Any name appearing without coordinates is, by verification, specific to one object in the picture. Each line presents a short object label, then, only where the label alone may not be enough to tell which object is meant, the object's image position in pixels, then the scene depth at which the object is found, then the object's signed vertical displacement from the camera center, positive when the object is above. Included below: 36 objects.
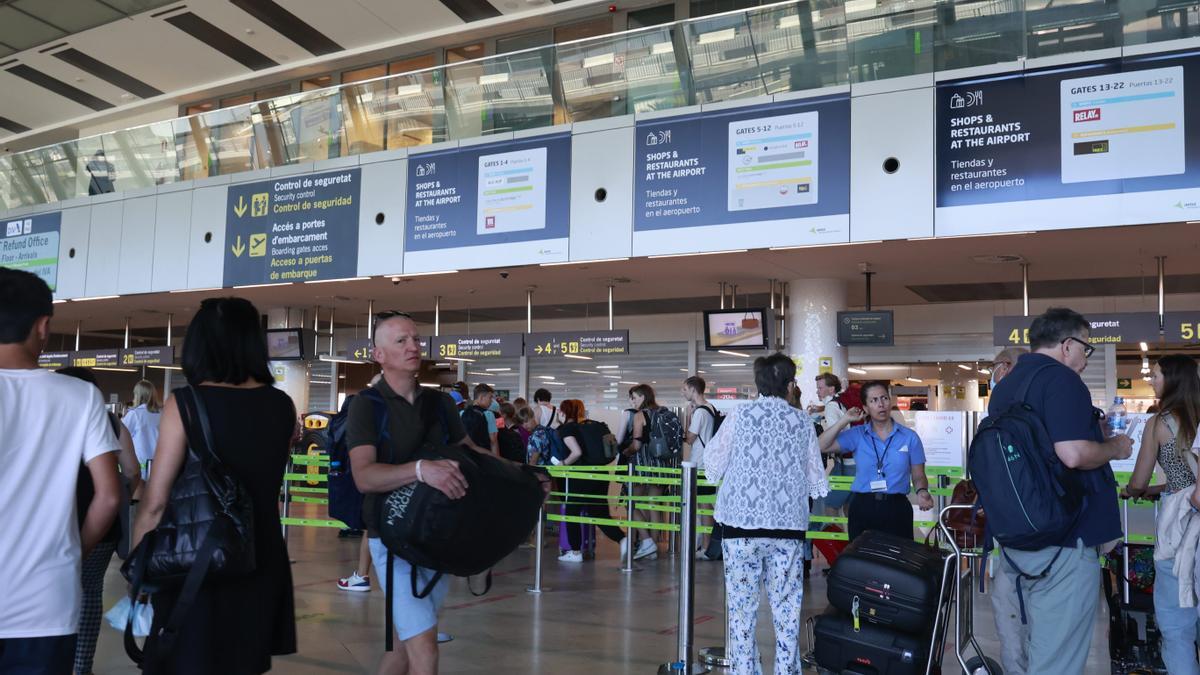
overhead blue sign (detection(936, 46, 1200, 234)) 9.01 +2.27
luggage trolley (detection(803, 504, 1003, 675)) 4.10 -1.04
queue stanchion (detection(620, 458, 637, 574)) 8.68 -1.44
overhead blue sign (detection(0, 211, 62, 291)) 17.00 +2.04
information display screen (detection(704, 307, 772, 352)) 12.81 +0.61
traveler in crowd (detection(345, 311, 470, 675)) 3.11 -0.27
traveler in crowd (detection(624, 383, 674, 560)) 9.88 -0.71
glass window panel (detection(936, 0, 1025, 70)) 9.73 +3.43
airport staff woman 5.32 -0.49
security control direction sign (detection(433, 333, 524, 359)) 14.70 +0.37
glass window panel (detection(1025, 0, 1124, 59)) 9.38 +3.39
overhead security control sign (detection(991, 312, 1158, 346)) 10.83 +0.60
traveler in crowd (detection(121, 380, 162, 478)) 7.48 -0.41
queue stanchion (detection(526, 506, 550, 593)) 7.60 -1.54
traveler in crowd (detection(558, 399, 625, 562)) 9.85 -1.20
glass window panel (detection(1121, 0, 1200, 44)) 9.08 +3.35
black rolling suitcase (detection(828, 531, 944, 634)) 4.12 -0.86
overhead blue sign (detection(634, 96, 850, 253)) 10.41 +2.26
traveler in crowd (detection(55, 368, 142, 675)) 4.05 -0.95
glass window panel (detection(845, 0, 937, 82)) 10.09 +3.49
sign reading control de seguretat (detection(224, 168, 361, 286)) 13.63 +1.94
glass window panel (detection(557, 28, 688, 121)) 11.51 +3.50
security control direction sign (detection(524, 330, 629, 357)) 13.59 +0.40
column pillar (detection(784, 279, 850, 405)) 12.55 +0.64
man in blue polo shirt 3.48 -0.53
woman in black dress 2.67 -0.30
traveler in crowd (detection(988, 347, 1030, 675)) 4.18 -1.02
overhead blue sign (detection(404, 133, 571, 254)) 12.02 +2.20
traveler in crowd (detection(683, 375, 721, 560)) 9.54 -0.42
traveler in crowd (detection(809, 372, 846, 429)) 9.45 -0.23
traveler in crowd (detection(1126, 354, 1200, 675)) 4.18 -0.46
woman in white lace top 4.25 -0.55
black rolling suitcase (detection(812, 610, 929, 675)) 4.07 -1.12
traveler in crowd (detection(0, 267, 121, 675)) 2.32 -0.31
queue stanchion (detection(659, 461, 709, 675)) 4.96 -1.06
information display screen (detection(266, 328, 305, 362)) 16.50 +0.38
